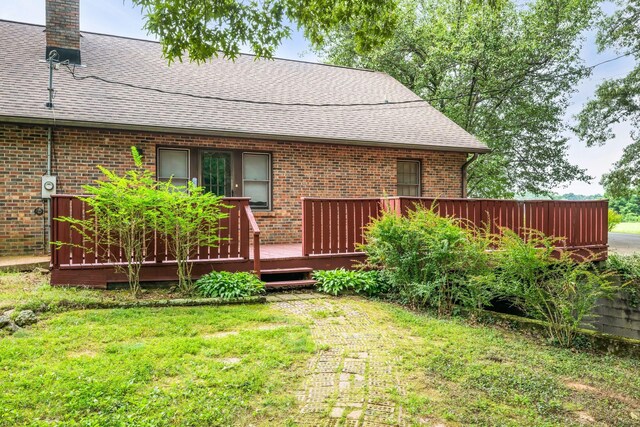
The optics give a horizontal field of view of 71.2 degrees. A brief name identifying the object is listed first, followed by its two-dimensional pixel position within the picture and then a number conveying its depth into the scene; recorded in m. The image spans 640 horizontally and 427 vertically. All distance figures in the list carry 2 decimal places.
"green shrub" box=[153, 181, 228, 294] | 5.99
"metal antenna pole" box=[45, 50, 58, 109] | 8.40
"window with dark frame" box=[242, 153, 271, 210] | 10.10
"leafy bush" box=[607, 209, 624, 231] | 22.59
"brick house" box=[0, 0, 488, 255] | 8.37
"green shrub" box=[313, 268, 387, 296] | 6.87
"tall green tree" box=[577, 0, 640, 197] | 18.06
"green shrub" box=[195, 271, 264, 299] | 6.13
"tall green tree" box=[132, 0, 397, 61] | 5.12
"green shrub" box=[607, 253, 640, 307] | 8.35
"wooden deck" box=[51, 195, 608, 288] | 6.18
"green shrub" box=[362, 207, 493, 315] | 6.04
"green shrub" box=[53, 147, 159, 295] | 5.78
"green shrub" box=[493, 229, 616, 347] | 5.04
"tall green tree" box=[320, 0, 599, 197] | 16.84
